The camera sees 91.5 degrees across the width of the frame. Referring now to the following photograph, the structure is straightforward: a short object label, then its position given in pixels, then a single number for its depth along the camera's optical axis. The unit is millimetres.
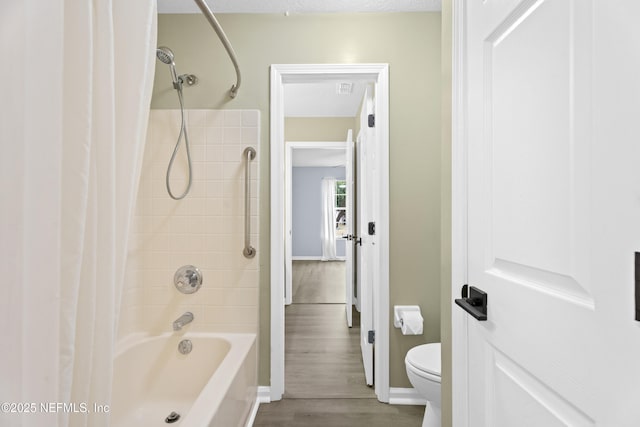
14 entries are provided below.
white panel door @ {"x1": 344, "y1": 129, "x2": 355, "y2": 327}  3264
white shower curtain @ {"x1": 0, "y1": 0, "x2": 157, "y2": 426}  421
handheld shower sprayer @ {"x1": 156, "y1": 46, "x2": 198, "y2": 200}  1832
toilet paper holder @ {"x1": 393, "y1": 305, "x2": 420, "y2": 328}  1941
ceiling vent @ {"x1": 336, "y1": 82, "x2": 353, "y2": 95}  3166
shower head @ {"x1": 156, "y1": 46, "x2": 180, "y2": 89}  1604
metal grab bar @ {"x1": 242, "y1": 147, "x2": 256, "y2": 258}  1947
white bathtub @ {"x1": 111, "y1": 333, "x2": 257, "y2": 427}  1616
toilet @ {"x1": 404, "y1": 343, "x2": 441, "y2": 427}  1424
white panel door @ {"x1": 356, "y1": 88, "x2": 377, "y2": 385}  2148
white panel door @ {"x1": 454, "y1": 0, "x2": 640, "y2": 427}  469
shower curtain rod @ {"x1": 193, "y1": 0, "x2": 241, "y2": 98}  1342
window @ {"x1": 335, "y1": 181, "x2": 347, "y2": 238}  8469
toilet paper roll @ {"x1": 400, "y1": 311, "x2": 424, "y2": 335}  1843
